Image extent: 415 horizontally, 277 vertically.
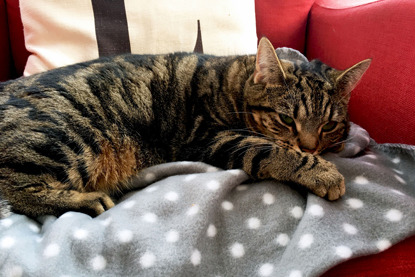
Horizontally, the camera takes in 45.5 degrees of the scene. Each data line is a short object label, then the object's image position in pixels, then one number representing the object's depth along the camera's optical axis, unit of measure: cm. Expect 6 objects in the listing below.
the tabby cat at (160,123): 43
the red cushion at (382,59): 47
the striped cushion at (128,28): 54
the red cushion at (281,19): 65
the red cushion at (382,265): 37
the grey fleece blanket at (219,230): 37
